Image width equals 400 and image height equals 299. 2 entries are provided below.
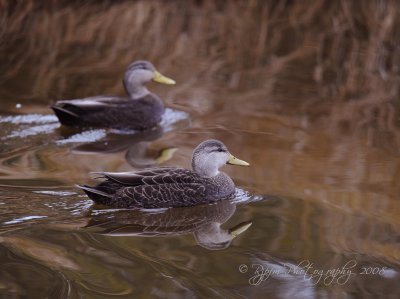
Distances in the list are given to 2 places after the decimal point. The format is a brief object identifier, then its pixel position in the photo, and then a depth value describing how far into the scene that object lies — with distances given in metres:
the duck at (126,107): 19.58
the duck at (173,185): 14.13
